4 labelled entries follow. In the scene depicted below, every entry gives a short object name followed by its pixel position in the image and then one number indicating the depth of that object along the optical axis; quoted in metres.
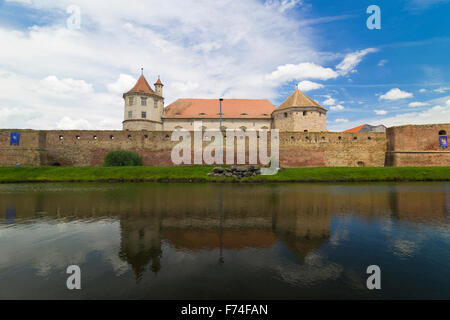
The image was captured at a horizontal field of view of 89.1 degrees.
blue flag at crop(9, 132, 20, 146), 29.08
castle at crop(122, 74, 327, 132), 38.84
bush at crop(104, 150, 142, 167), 26.86
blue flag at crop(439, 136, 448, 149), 30.38
